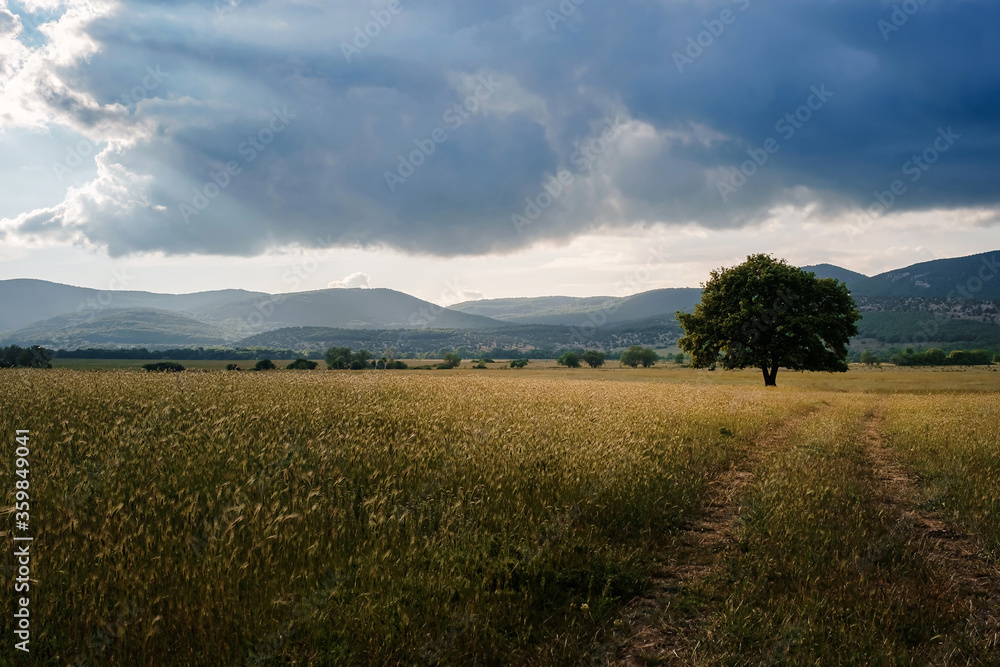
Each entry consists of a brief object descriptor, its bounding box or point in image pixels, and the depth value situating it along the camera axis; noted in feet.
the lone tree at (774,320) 145.18
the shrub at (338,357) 325.62
